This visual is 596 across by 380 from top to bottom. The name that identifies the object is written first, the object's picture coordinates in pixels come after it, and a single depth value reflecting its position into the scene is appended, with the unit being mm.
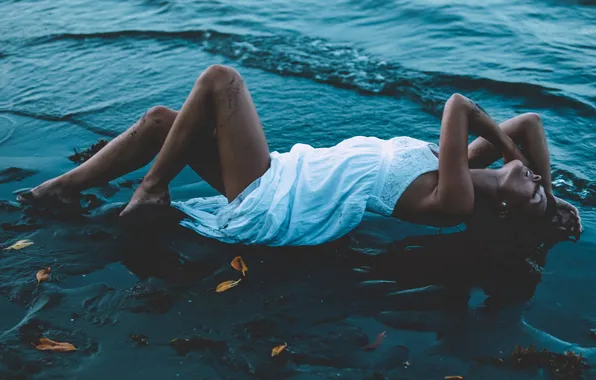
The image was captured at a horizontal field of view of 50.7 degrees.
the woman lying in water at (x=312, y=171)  3889
